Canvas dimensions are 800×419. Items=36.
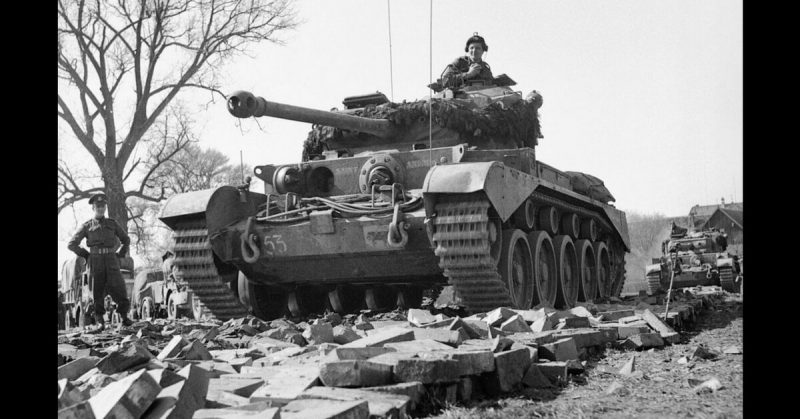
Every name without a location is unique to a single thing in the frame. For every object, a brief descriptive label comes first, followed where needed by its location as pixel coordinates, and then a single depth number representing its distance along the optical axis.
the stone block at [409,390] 3.82
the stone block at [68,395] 3.29
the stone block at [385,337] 5.04
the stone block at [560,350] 5.20
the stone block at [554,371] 4.74
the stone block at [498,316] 6.70
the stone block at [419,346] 4.65
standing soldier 10.33
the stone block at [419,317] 7.23
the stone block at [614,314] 7.60
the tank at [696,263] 19.84
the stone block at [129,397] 3.12
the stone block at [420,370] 3.98
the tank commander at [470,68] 12.28
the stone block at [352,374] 3.93
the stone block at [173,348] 5.46
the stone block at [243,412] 3.09
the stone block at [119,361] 4.47
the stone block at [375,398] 3.50
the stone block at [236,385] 3.94
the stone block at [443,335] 5.26
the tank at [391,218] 7.98
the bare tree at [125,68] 18.89
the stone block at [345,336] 6.26
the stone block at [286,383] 3.72
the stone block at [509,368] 4.36
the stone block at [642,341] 6.39
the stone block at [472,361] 4.16
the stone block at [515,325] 6.32
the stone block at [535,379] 4.59
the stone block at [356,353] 4.56
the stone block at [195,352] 5.44
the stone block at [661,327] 6.73
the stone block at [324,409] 3.20
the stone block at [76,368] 4.55
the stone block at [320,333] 6.17
